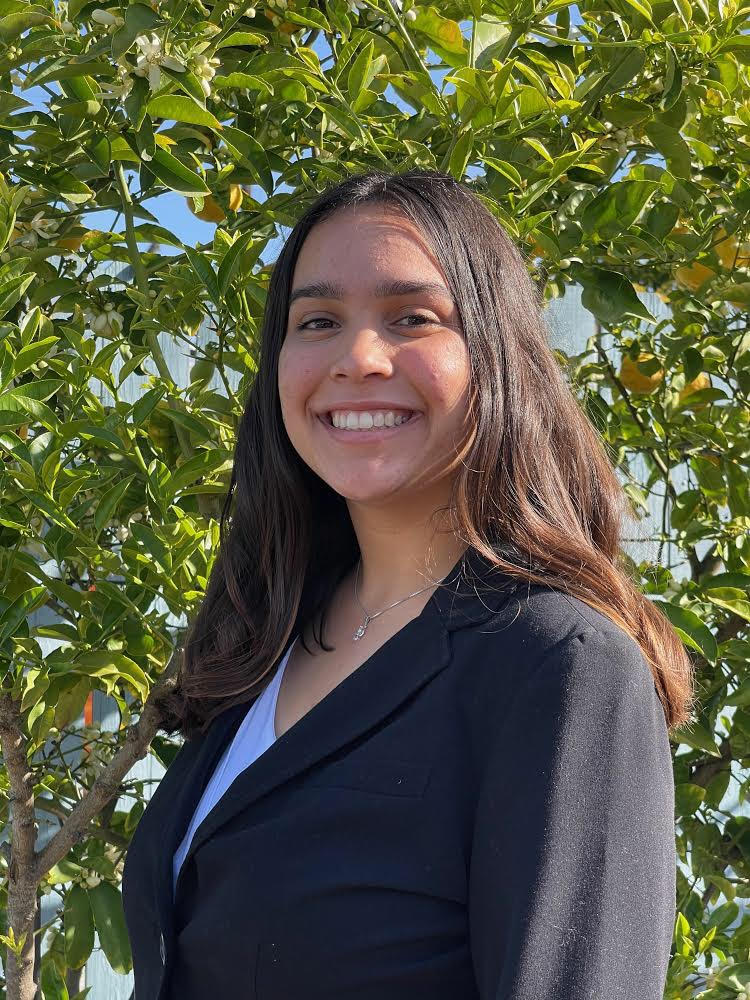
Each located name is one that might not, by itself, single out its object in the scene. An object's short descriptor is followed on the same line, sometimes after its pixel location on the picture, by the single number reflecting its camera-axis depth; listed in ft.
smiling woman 3.07
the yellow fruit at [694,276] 6.23
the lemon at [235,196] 6.00
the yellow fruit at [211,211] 6.34
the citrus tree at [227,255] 4.61
